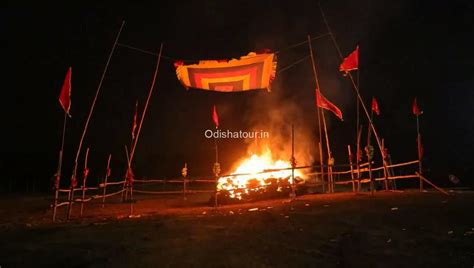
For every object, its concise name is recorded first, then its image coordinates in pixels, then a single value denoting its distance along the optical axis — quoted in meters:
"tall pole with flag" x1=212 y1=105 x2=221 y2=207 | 13.48
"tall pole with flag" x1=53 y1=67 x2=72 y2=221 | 11.07
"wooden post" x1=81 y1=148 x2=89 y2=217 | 13.78
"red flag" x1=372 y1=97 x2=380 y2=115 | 15.67
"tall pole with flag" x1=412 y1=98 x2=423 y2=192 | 13.05
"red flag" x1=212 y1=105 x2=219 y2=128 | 14.50
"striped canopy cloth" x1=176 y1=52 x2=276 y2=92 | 12.10
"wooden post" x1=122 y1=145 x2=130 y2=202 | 13.65
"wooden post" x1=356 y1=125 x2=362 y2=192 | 14.20
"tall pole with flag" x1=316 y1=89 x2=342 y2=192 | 14.20
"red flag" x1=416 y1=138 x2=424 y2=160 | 13.07
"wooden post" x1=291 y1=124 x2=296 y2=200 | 13.32
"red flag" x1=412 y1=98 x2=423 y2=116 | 14.57
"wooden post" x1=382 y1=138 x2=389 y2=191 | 13.95
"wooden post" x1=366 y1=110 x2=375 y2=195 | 13.24
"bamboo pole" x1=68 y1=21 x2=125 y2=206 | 11.36
